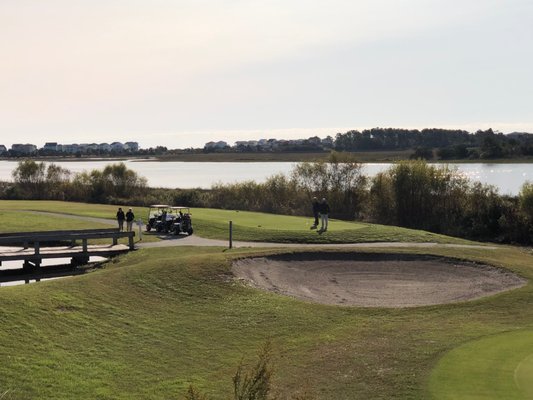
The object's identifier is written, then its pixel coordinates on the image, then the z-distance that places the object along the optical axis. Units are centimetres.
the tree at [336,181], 7000
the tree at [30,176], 8828
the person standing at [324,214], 3991
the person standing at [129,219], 3982
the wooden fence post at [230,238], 3462
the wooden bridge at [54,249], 3344
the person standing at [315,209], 4184
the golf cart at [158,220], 4172
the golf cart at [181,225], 4059
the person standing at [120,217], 4103
